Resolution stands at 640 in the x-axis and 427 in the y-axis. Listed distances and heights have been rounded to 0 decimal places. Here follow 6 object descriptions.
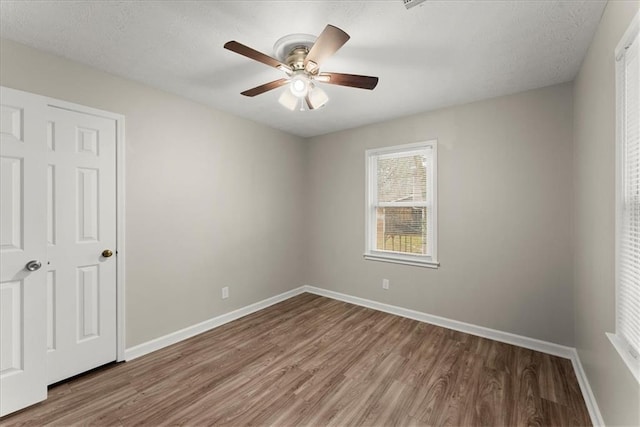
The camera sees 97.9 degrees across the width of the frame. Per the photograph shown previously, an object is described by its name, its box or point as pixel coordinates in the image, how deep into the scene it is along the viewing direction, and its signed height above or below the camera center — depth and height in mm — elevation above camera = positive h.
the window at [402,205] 3396 +113
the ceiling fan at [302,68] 1781 +983
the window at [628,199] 1286 +76
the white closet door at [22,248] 1867 -255
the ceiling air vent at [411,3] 1547 +1180
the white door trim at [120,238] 2463 -237
